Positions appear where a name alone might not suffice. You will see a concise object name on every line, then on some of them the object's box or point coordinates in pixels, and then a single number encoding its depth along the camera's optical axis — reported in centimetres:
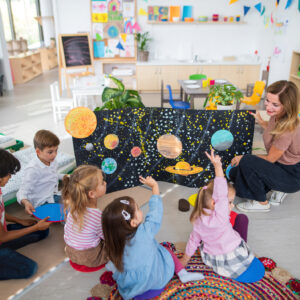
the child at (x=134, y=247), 140
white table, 456
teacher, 213
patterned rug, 169
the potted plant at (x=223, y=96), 315
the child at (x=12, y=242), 176
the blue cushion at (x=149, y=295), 165
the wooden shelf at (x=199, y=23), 678
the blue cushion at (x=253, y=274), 178
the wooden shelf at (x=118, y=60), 699
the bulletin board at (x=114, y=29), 662
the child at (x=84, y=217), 172
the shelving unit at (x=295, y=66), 516
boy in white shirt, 222
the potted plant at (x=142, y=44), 675
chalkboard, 636
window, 979
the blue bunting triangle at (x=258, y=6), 669
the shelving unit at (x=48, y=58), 1062
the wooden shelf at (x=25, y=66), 819
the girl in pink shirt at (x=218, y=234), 165
